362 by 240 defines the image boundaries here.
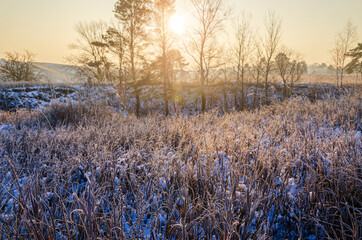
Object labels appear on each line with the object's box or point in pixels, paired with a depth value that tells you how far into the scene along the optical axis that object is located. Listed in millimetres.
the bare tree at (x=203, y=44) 13555
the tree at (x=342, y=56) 20906
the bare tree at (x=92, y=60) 21891
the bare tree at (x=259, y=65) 19281
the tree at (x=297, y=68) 21534
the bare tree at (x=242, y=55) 19078
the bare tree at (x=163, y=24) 12445
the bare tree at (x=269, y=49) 18141
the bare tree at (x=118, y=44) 15322
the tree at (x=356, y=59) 26175
